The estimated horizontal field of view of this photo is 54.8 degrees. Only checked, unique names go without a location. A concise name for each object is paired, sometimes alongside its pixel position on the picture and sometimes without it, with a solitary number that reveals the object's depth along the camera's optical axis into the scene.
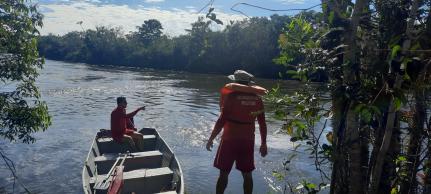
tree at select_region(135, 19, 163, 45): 96.31
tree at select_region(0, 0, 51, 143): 6.84
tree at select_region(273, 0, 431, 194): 2.44
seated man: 9.73
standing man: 5.26
